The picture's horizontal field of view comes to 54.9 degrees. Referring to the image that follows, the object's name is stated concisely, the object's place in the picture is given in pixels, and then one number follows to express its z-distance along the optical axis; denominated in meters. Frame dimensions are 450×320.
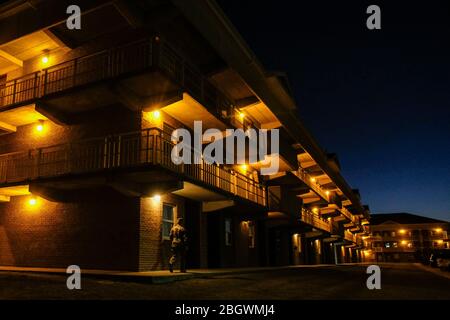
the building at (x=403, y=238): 107.62
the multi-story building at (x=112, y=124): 14.88
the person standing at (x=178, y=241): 14.44
